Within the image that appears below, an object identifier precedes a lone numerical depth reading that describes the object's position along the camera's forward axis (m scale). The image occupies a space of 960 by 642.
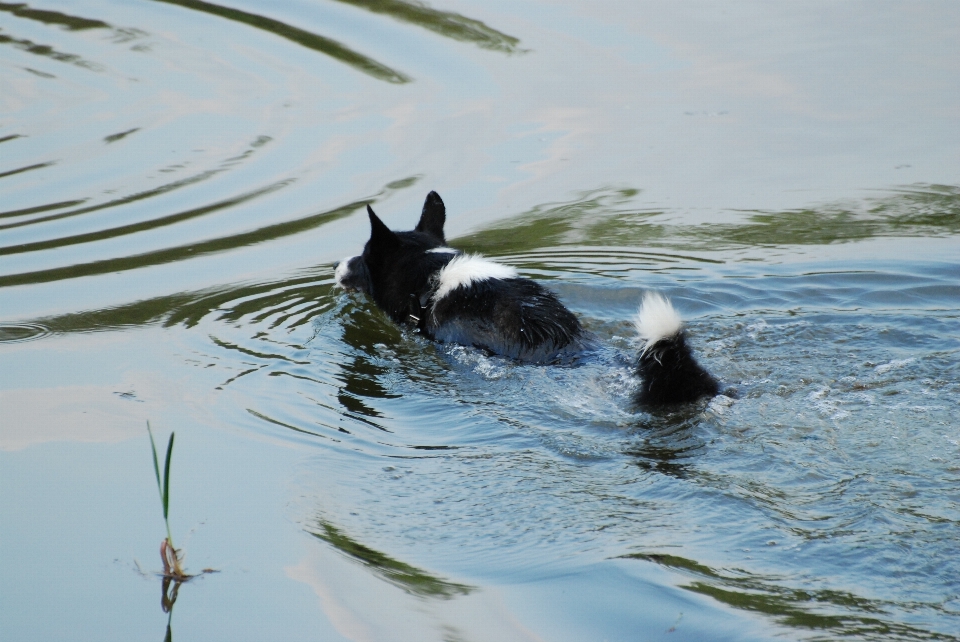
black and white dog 9.08
